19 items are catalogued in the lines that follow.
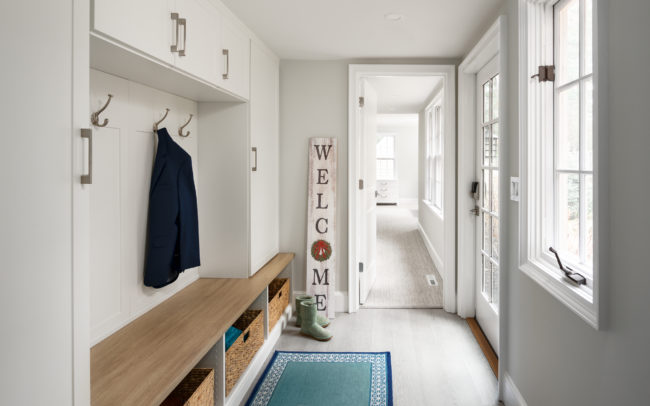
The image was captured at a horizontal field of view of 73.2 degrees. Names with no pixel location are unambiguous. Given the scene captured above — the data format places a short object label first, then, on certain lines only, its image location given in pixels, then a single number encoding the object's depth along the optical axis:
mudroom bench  1.58
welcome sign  3.82
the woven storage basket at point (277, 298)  3.24
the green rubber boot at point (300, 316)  3.55
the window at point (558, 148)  1.69
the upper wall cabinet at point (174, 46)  1.53
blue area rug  2.49
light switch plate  2.28
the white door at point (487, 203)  3.12
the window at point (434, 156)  6.09
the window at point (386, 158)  13.42
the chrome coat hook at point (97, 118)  1.89
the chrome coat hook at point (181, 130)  2.69
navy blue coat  2.34
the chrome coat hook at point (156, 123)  2.40
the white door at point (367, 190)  4.02
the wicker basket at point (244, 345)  2.36
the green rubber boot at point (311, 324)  3.35
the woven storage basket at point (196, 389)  1.98
